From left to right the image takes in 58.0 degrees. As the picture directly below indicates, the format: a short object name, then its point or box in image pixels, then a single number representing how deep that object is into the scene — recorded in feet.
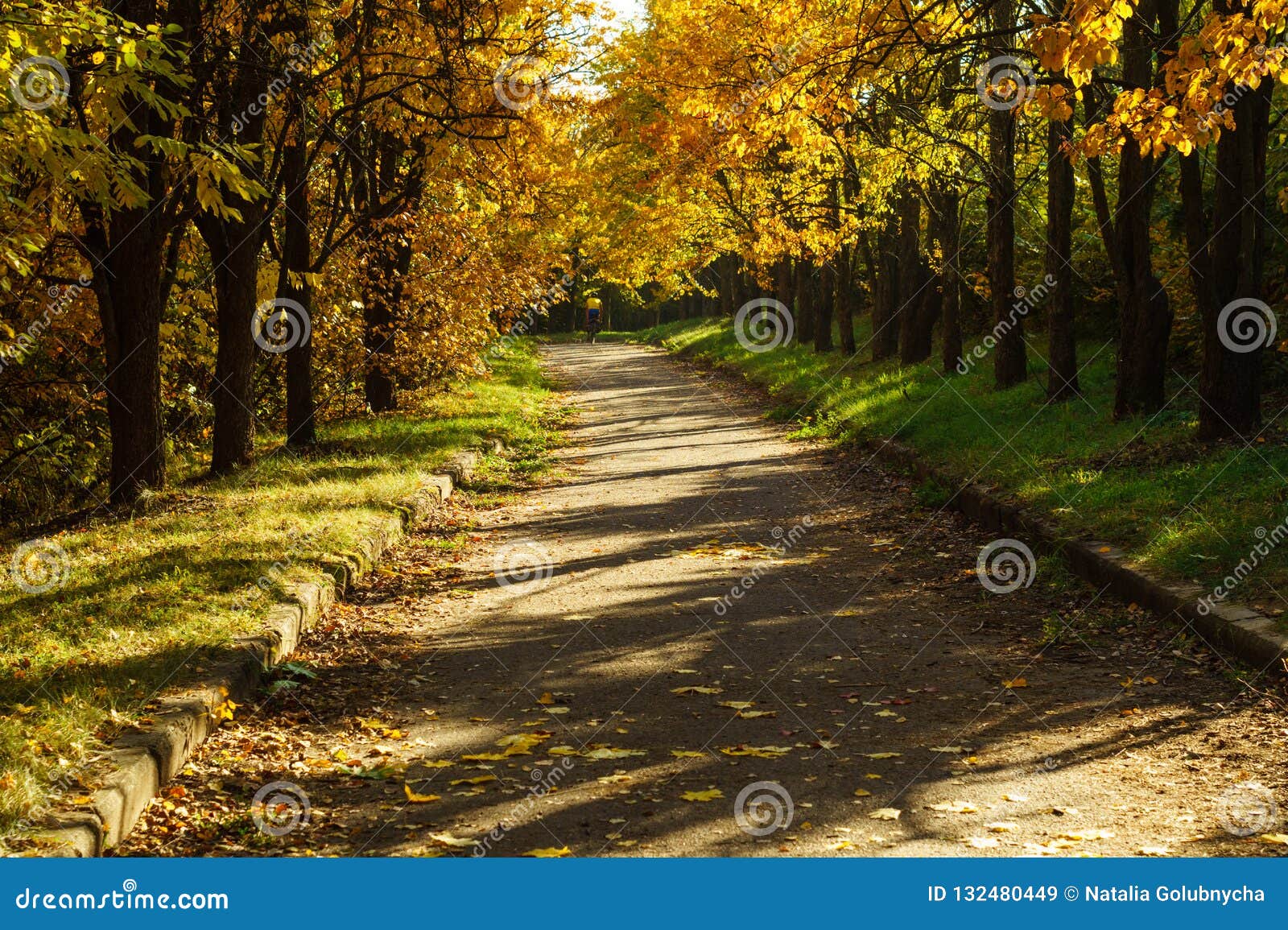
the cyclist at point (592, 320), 209.19
